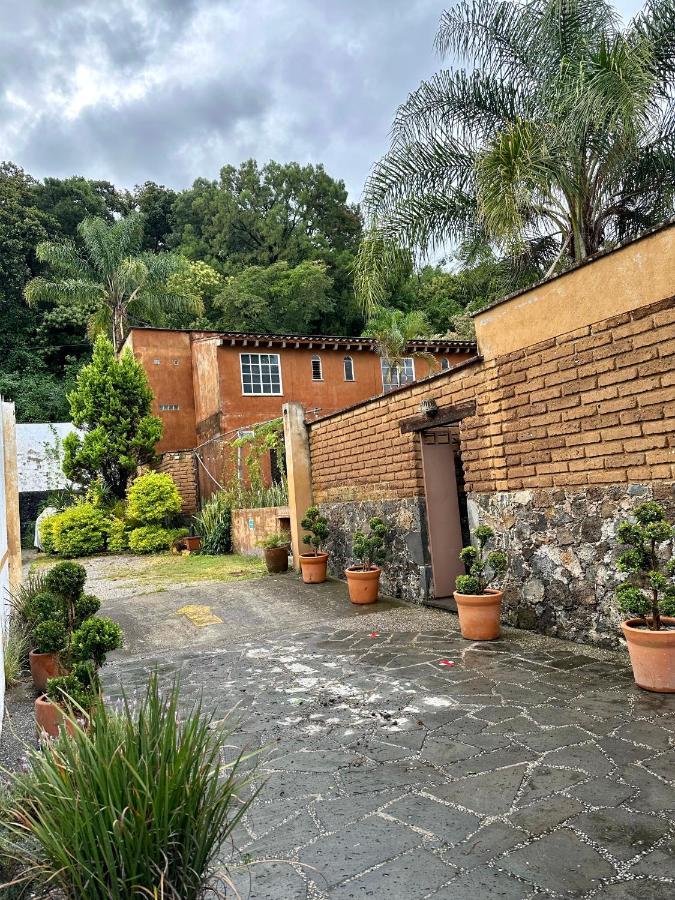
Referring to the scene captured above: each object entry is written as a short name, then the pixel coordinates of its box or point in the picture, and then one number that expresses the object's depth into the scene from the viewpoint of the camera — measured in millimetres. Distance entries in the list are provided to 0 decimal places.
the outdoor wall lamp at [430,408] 7075
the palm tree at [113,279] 22438
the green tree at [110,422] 16500
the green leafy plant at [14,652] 5117
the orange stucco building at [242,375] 19219
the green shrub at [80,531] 15727
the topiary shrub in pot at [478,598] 5449
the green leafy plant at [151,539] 15649
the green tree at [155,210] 37312
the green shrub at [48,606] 4539
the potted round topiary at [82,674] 3156
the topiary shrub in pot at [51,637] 4145
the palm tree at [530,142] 7320
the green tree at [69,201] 31766
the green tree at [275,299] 28906
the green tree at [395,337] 20266
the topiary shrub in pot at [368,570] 7559
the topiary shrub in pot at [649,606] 3791
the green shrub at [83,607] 4492
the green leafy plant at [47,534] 16062
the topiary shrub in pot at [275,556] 10500
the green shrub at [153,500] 16078
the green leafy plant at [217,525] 14070
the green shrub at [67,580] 4387
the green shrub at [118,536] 15969
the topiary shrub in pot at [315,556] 9141
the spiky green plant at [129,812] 1698
